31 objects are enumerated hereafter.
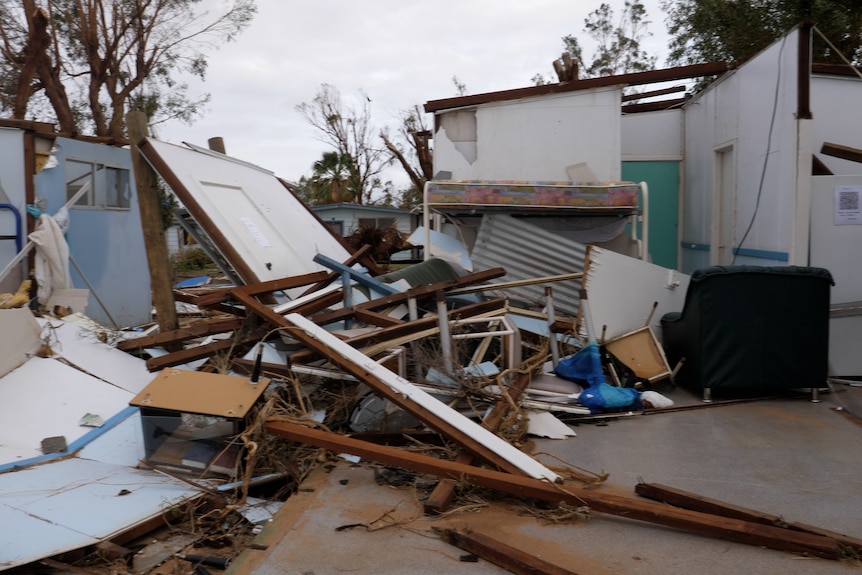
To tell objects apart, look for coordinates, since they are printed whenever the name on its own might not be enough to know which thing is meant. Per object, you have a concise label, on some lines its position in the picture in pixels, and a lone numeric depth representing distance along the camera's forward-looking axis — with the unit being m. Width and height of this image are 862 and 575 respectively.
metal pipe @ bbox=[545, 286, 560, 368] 6.21
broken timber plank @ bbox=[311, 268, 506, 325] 5.92
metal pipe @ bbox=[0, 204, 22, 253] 8.17
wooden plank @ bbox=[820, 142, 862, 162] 6.37
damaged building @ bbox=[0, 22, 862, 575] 3.45
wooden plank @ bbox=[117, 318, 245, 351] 5.83
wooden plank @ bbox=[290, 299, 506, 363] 5.08
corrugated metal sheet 7.95
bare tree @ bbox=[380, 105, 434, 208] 16.66
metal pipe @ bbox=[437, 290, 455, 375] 5.37
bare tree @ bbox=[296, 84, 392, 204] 34.16
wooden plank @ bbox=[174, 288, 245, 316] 5.75
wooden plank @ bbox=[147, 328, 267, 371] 5.52
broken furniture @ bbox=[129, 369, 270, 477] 4.31
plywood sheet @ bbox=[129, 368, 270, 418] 4.27
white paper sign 6.75
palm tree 30.45
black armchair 5.78
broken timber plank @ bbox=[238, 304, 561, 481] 3.90
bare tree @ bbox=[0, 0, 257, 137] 17.31
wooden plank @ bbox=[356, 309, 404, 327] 5.90
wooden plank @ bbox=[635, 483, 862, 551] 3.21
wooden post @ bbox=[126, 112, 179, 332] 6.22
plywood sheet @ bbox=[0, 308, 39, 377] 5.34
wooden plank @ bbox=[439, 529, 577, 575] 2.94
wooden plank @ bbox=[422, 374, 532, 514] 3.61
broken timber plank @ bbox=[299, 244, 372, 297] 6.52
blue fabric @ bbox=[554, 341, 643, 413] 5.48
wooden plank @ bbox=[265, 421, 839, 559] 3.16
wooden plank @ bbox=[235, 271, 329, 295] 5.71
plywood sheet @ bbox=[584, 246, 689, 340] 6.46
